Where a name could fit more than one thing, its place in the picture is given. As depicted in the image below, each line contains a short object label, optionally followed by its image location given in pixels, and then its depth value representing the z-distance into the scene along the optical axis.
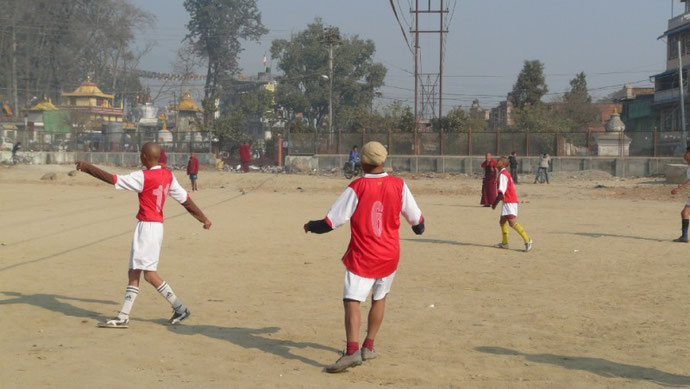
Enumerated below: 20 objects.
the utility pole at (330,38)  54.00
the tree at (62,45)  88.88
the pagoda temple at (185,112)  72.62
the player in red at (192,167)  30.05
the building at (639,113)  59.97
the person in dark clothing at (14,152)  47.08
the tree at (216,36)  90.94
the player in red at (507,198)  13.24
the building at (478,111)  83.09
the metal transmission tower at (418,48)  45.53
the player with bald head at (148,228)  7.33
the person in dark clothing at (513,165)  36.06
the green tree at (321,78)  73.75
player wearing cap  5.95
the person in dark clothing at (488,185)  23.33
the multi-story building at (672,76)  53.88
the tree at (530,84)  64.81
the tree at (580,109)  68.85
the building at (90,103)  89.94
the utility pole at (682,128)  39.47
